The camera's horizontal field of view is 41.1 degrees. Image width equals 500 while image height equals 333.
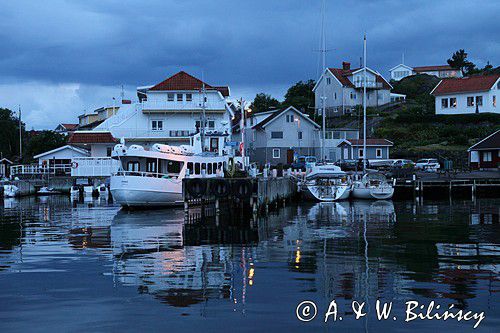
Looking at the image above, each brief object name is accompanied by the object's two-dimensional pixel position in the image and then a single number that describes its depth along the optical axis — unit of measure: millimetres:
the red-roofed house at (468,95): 91562
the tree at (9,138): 111000
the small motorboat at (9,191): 66031
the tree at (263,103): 115094
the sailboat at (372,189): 57844
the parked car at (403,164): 72375
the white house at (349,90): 106125
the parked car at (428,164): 72000
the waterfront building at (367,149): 82562
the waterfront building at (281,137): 84625
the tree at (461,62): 139875
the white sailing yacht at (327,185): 56625
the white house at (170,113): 74375
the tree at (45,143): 93938
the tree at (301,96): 110112
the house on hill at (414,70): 149875
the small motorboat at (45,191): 71062
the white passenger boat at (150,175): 44219
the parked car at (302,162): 74438
